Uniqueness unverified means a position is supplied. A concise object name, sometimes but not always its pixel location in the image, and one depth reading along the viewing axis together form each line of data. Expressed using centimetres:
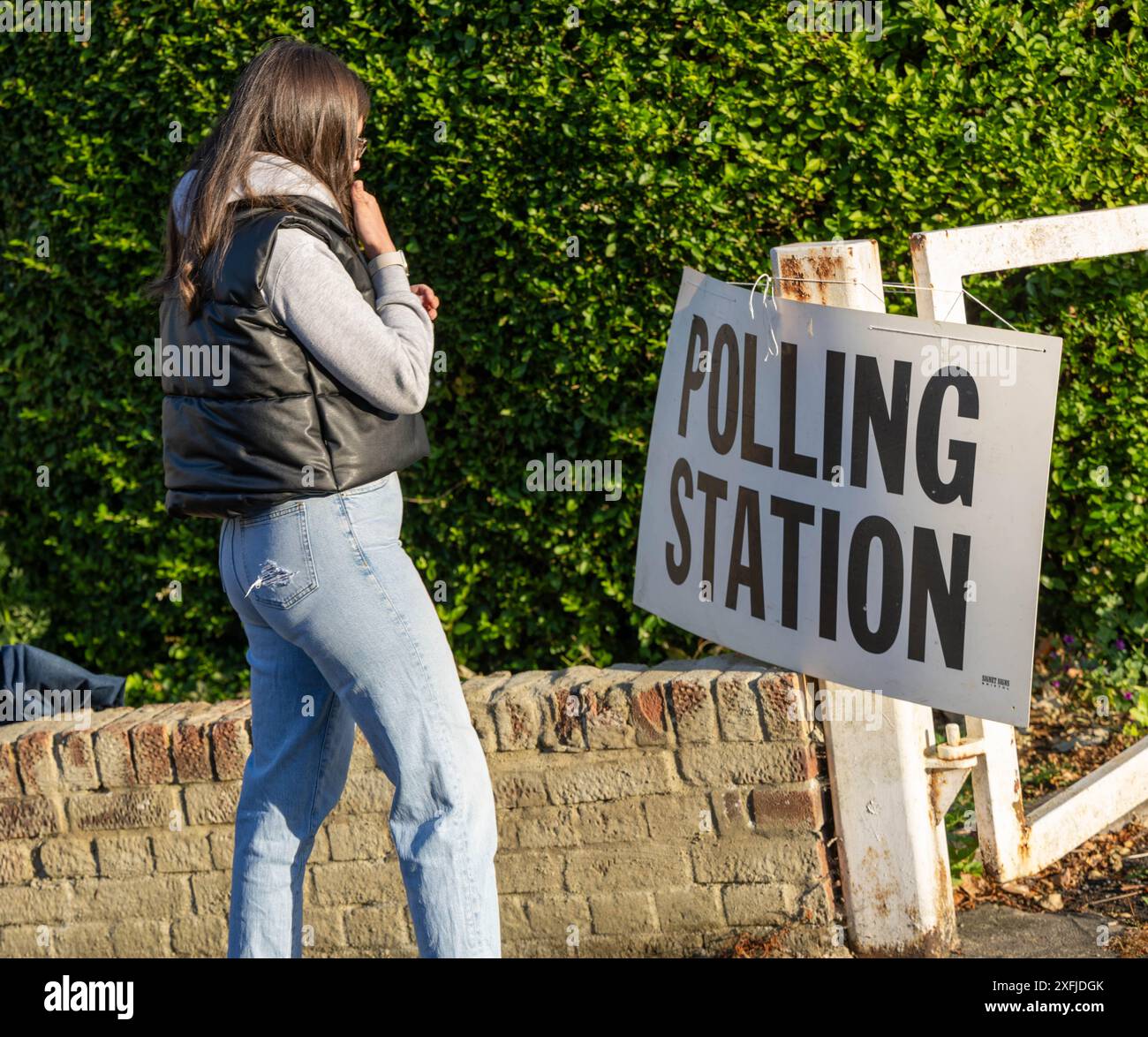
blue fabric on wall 767
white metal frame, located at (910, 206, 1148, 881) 588
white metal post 593
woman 461
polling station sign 543
